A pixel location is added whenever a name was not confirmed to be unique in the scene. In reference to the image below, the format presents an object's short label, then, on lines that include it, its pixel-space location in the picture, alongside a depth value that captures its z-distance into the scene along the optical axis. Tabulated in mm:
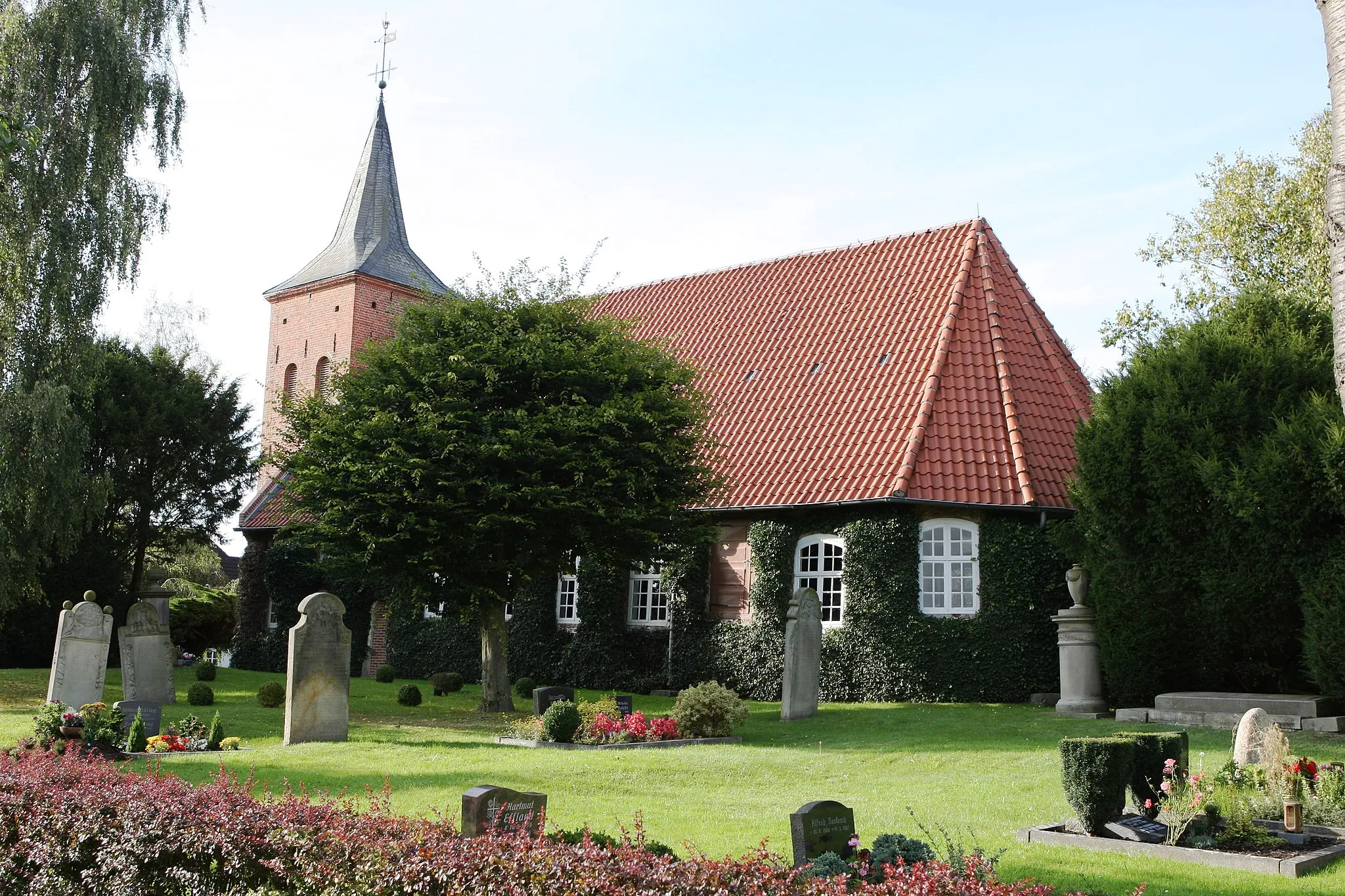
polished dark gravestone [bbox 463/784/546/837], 7047
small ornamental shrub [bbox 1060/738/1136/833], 8938
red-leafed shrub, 5902
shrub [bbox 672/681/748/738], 15719
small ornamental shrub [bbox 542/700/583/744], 15383
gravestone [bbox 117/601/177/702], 20516
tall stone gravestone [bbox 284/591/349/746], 15273
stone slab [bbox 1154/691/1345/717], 14953
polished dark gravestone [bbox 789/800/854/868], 6871
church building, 20984
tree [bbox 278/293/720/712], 18141
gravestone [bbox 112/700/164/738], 14844
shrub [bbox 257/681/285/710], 21219
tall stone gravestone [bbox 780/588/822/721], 18078
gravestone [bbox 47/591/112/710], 17641
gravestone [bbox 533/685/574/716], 17109
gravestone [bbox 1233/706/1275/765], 10258
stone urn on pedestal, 17703
